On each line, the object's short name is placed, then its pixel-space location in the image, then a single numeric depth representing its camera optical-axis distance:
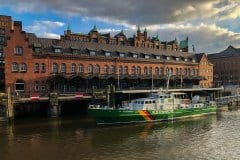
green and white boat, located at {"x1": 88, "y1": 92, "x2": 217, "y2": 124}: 50.53
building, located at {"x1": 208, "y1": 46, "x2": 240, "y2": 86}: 153.88
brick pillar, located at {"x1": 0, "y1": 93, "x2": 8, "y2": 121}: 54.66
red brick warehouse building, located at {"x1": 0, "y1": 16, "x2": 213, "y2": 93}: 67.69
